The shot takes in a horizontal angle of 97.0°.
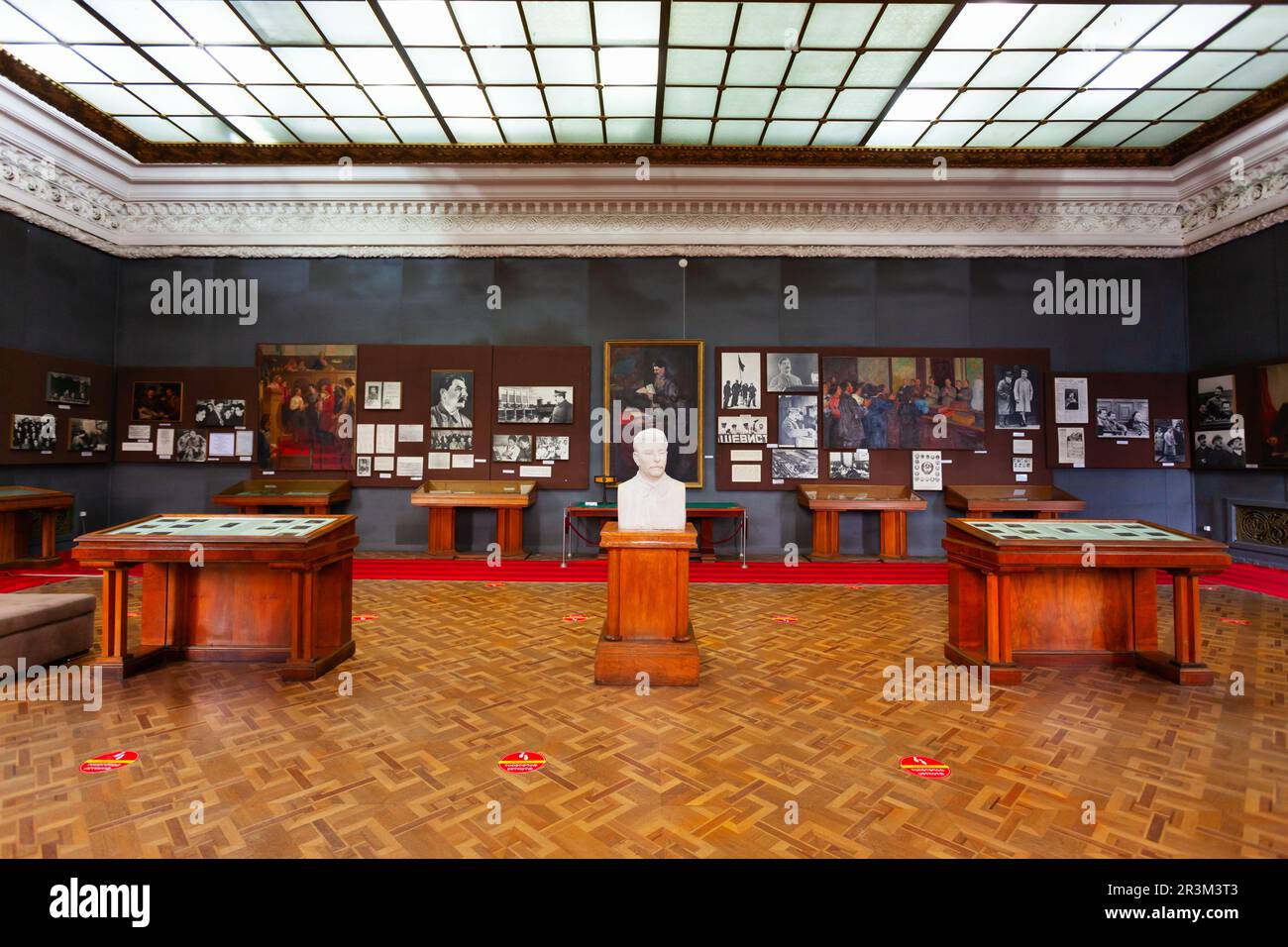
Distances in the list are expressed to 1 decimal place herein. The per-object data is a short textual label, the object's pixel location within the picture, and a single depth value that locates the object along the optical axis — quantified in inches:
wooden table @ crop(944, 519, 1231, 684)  159.9
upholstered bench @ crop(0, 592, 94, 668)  158.6
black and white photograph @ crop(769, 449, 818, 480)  387.2
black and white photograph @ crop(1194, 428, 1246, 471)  350.3
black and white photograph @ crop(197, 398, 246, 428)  394.0
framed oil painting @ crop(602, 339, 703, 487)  387.5
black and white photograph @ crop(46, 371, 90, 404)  350.6
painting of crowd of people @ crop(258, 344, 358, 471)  392.2
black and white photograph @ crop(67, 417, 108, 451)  363.9
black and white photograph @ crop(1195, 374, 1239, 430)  354.9
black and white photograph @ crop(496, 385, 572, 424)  389.4
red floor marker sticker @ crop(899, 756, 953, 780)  111.7
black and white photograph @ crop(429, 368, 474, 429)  390.9
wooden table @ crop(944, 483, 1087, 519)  360.2
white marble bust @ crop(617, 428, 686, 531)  169.8
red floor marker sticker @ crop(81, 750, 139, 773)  112.2
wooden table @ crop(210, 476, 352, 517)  361.4
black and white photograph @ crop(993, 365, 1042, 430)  386.6
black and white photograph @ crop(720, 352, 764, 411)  389.4
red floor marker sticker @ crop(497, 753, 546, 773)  112.8
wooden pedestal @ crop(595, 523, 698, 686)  162.2
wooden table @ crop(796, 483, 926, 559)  363.3
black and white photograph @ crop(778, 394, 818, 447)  388.5
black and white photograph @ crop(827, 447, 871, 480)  387.9
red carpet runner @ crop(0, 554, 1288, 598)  297.3
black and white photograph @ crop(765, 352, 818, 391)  389.4
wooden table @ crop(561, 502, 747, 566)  356.5
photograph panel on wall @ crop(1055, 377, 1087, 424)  386.3
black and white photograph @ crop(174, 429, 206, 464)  394.0
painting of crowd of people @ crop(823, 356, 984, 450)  386.3
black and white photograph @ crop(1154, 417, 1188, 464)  384.2
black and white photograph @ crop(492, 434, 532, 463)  389.4
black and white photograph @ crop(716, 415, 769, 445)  388.5
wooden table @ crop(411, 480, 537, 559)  360.8
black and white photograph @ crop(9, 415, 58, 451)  330.0
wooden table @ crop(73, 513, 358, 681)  161.2
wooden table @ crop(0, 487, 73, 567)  307.1
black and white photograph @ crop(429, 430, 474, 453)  390.6
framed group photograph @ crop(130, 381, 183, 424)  393.4
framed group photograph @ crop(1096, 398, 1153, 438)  386.0
